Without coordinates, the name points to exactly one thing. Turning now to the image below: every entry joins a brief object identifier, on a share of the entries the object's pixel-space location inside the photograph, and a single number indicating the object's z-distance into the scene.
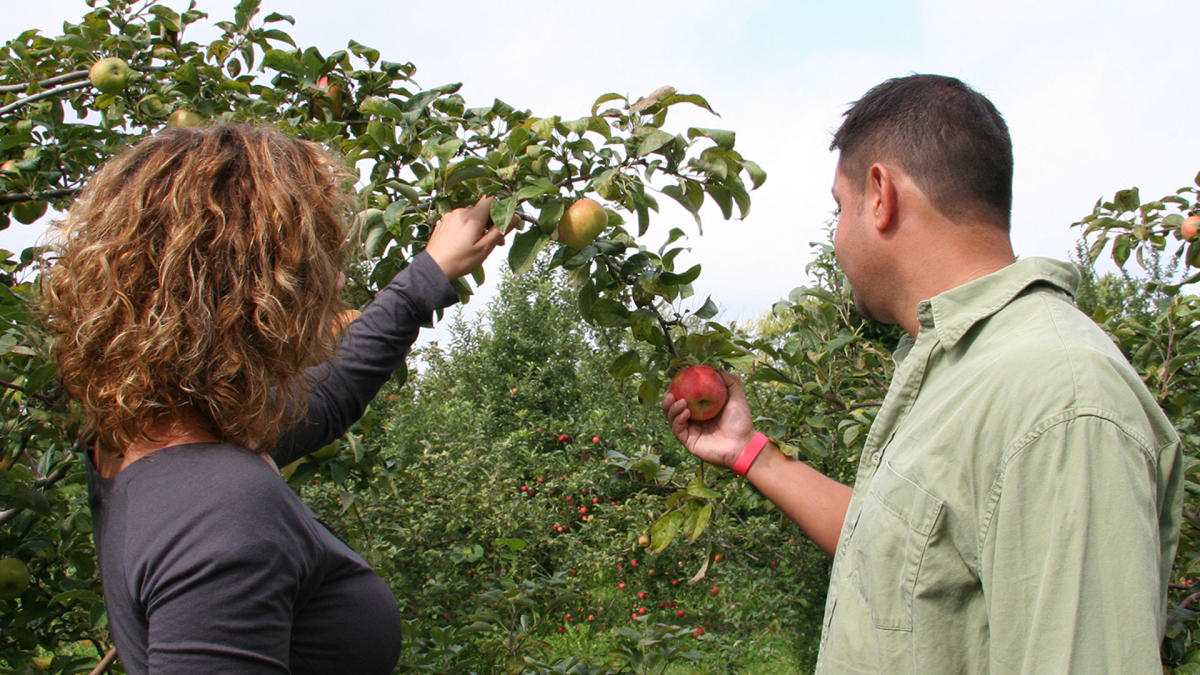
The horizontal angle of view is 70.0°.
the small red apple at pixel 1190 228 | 2.66
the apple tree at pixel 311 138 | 1.45
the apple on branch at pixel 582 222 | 1.48
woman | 0.84
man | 0.75
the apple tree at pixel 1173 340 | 2.14
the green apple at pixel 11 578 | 1.92
